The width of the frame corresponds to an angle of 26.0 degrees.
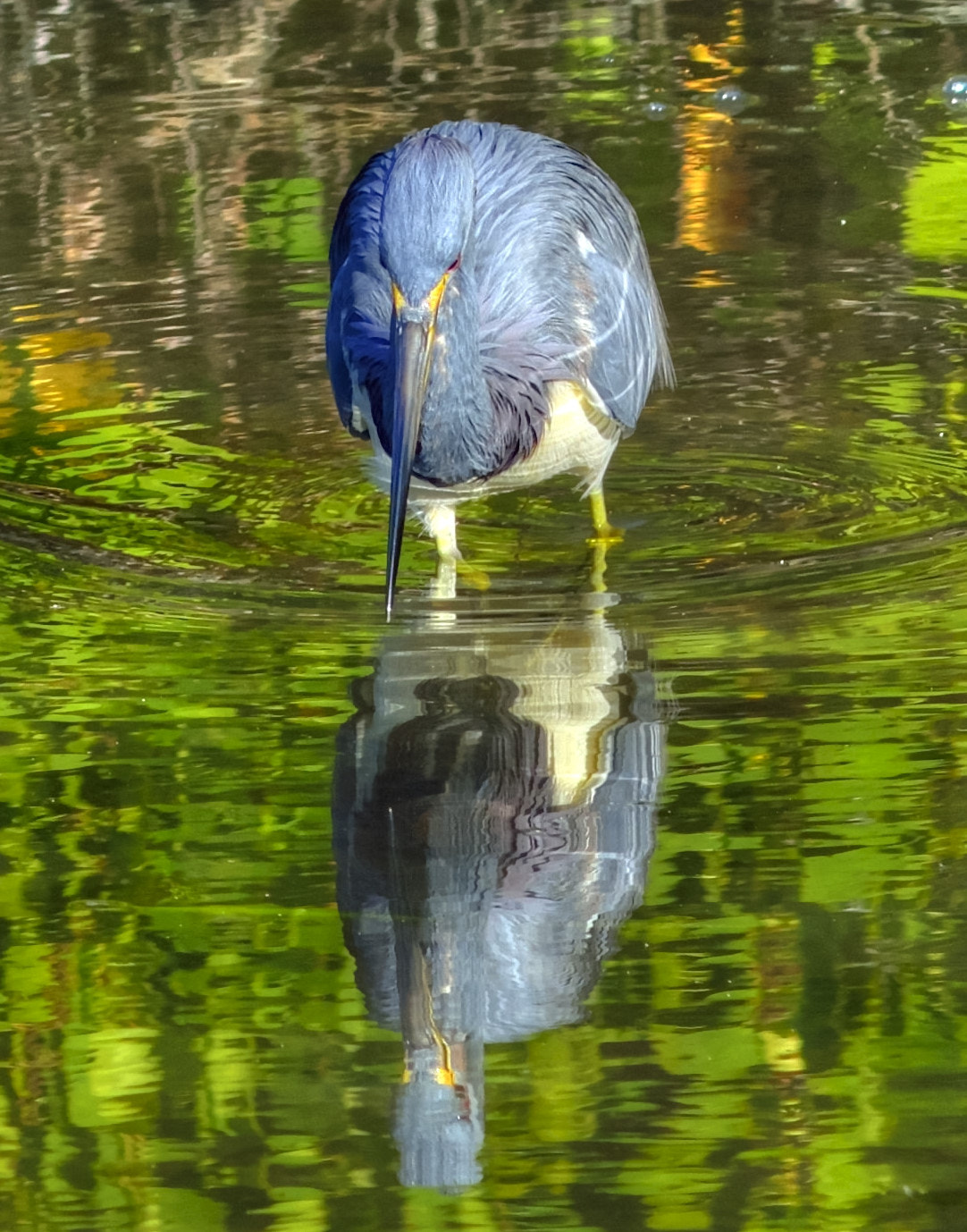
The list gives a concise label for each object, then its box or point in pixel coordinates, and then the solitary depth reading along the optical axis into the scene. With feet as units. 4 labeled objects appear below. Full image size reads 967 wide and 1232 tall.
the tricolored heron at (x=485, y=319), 15.93
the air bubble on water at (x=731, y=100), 32.27
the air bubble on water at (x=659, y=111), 32.12
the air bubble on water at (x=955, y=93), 31.83
